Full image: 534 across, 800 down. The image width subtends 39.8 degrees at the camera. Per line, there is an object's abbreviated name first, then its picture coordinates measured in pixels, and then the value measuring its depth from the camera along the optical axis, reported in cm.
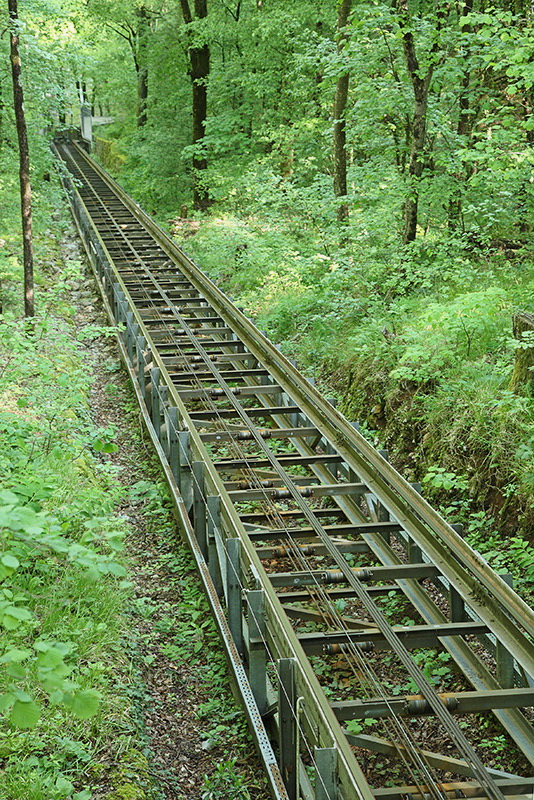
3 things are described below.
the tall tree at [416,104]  1095
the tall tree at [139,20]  3035
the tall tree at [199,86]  2308
